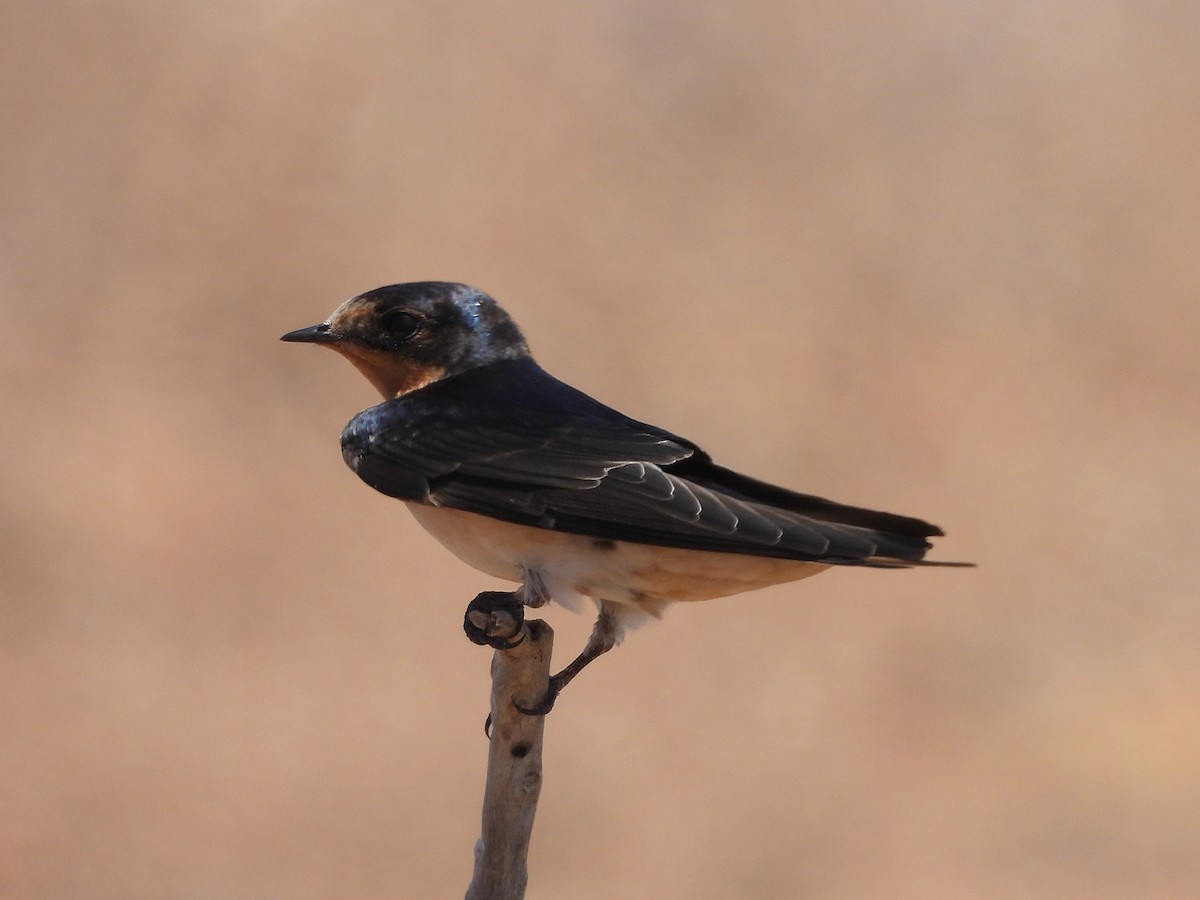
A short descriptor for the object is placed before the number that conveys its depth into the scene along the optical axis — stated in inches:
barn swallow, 262.7
